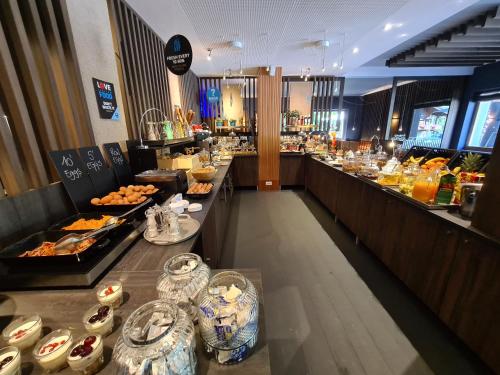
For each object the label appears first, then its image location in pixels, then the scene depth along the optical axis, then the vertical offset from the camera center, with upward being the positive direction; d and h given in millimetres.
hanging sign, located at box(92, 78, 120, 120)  2068 +337
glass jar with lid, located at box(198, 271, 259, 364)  610 -556
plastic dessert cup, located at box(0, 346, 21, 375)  520 -583
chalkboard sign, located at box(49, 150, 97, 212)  1496 -331
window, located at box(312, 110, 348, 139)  7354 +351
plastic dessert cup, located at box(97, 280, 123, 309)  798 -618
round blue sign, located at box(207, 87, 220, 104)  5754 +994
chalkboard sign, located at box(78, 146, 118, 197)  1734 -312
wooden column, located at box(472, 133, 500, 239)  1218 -430
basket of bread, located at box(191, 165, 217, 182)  2479 -500
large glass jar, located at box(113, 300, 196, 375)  491 -514
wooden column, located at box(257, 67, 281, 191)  4824 +28
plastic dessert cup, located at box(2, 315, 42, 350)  643 -615
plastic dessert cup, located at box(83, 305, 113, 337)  674 -603
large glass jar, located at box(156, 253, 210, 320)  728 -539
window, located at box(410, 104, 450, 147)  8312 +142
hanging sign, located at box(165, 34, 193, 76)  2479 +904
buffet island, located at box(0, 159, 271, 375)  544 -607
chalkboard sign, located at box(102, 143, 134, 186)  2074 -317
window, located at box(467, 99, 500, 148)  6910 +102
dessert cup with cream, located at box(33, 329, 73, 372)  566 -601
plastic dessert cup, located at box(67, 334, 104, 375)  560 -600
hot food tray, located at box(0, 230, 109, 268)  949 -564
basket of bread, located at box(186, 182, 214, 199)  2018 -582
